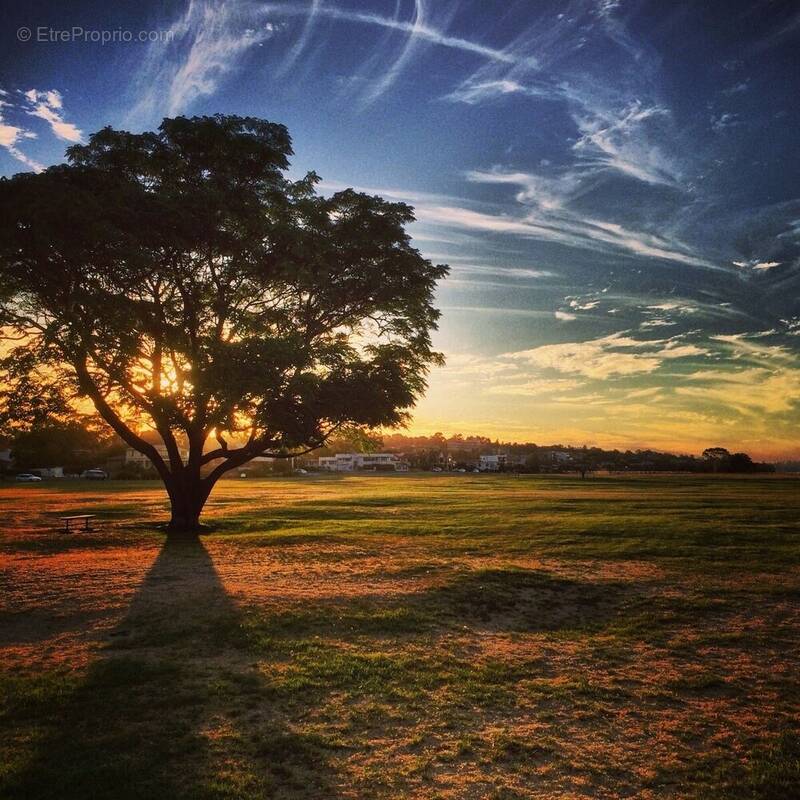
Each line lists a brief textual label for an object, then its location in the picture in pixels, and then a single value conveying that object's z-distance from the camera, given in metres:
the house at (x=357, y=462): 142.12
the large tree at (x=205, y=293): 18.69
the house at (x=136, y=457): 109.70
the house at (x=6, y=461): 99.76
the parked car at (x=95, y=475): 93.23
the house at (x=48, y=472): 98.69
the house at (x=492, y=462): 130.38
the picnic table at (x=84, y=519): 23.93
